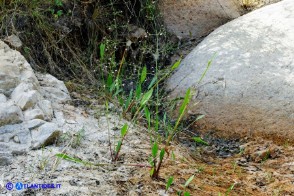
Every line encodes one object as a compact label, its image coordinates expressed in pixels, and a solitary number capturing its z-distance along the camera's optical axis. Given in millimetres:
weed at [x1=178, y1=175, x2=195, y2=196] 4149
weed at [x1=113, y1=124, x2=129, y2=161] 4370
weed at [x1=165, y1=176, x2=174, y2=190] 4042
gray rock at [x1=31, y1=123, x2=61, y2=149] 4520
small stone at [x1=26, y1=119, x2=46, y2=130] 4648
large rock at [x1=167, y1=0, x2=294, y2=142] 5986
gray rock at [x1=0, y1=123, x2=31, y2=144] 4513
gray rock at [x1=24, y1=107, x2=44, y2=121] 4764
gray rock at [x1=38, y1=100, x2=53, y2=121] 4962
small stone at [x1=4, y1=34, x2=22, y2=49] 5961
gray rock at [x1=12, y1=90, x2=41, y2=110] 4859
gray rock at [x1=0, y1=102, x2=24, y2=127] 4633
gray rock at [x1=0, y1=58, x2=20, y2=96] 5049
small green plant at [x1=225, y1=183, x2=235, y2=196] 4363
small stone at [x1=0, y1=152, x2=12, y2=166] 4224
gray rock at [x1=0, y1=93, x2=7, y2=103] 4830
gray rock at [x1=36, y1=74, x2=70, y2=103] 5553
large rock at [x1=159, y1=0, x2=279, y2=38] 7909
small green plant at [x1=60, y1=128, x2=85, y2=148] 4710
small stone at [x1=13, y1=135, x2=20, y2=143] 4494
